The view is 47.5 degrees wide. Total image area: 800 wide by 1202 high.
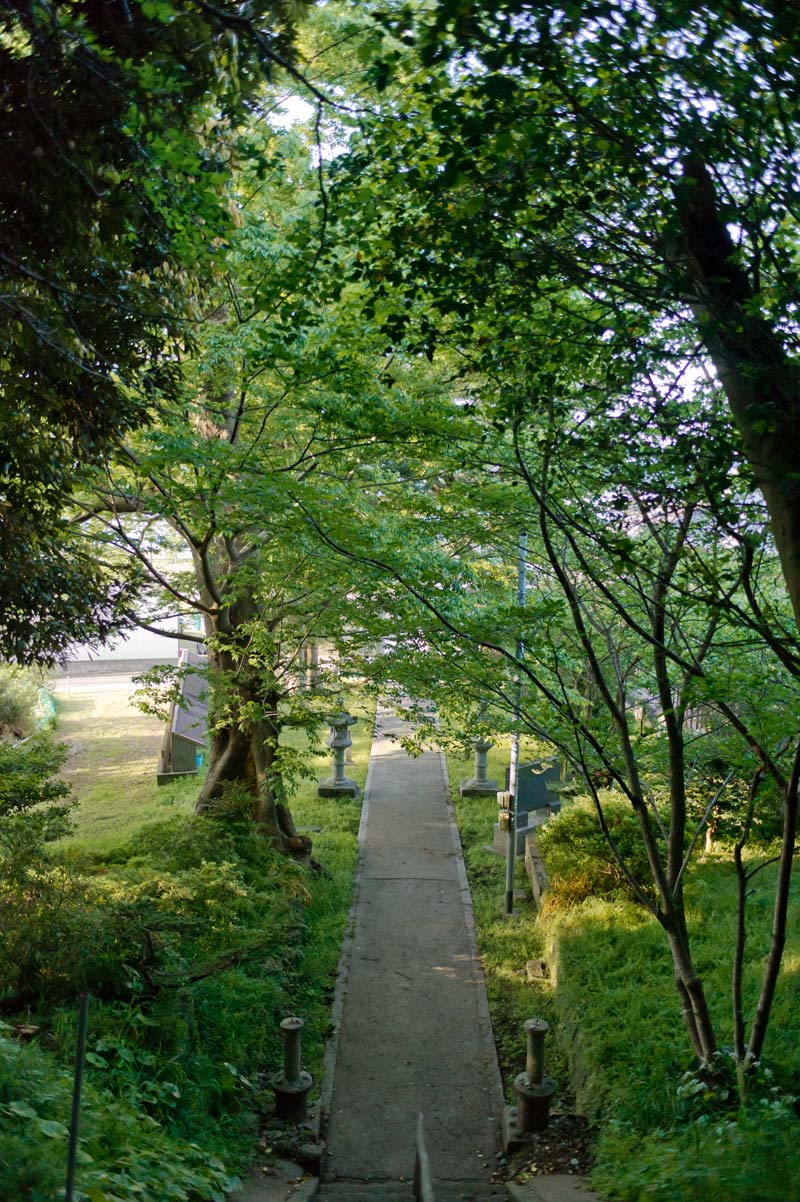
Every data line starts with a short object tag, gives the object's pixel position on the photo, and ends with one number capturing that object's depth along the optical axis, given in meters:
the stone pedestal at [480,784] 17.78
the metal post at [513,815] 11.31
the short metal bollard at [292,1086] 6.96
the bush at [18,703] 21.25
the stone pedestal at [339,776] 17.58
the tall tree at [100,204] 4.40
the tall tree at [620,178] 3.40
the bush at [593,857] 10.32
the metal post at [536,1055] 6.90
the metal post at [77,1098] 2.19
